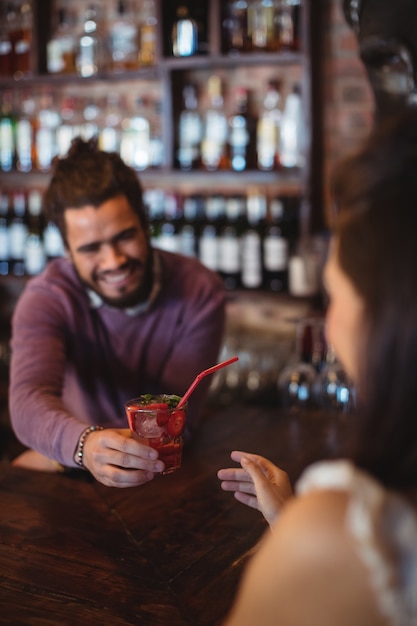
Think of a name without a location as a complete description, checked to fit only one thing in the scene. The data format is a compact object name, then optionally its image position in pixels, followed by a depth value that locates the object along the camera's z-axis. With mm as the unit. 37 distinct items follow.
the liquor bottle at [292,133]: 3363
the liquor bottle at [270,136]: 3393
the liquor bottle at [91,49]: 3734
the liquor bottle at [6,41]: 3980
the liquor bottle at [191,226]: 3576
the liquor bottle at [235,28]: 3396
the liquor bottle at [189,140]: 3537
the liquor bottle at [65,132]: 3875
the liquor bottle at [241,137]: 3451
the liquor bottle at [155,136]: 3699
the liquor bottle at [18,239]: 3982
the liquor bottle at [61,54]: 3820
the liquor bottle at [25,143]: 3924
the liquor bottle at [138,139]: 3713
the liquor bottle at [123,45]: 3715
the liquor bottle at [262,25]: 3359
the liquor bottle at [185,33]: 3471
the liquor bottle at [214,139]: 3500
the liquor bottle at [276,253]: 3371
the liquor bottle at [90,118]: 3883
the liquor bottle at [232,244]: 3463
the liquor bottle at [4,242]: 4012
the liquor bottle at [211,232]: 3510
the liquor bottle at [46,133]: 3877
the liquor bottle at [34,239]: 3885
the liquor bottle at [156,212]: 3691
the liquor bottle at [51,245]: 3854
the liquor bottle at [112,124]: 3799
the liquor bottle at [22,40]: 3922
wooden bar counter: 1237
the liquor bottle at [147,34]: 3676
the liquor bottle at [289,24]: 3330
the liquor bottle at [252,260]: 3420
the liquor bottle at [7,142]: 3953
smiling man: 2121
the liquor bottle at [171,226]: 3594
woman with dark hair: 762
